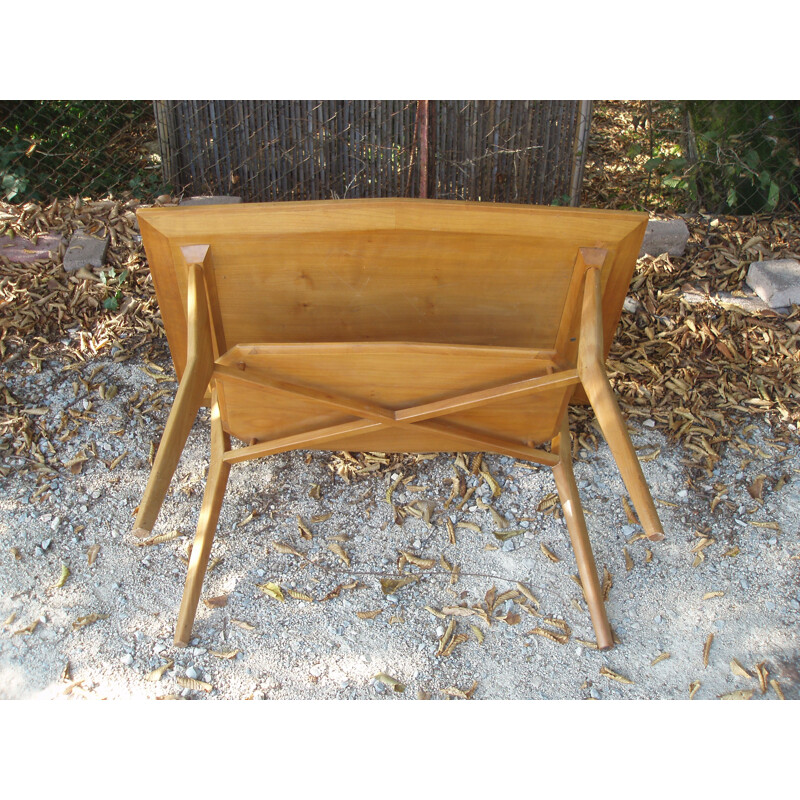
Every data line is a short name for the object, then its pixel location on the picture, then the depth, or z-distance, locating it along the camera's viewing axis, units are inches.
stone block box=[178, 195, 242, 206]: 144.8
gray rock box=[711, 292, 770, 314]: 140.3
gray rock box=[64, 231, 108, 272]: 140.4
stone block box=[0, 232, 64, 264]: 142.2
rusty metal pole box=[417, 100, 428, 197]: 141.0
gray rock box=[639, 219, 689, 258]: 148.9
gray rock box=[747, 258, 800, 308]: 140.6
